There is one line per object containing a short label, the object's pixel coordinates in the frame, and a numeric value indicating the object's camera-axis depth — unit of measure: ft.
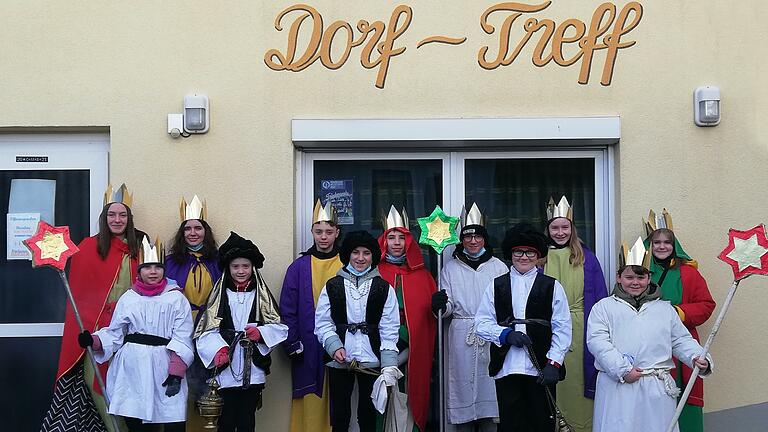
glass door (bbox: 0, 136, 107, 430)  23.58
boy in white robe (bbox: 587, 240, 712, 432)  18.97
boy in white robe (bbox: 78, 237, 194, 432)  19.99
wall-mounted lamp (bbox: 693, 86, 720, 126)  22.79
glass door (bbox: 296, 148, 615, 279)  24.12
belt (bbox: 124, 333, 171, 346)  20.18
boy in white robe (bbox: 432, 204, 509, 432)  22.21
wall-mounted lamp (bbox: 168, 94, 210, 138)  23.00
